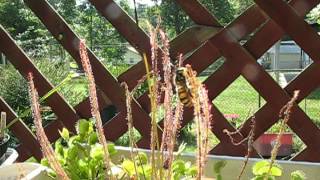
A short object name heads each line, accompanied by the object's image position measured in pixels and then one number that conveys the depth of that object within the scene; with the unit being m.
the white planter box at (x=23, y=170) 0.60
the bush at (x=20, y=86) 3.64
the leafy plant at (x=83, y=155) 0.56
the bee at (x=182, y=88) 0.42
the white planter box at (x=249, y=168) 0.62
